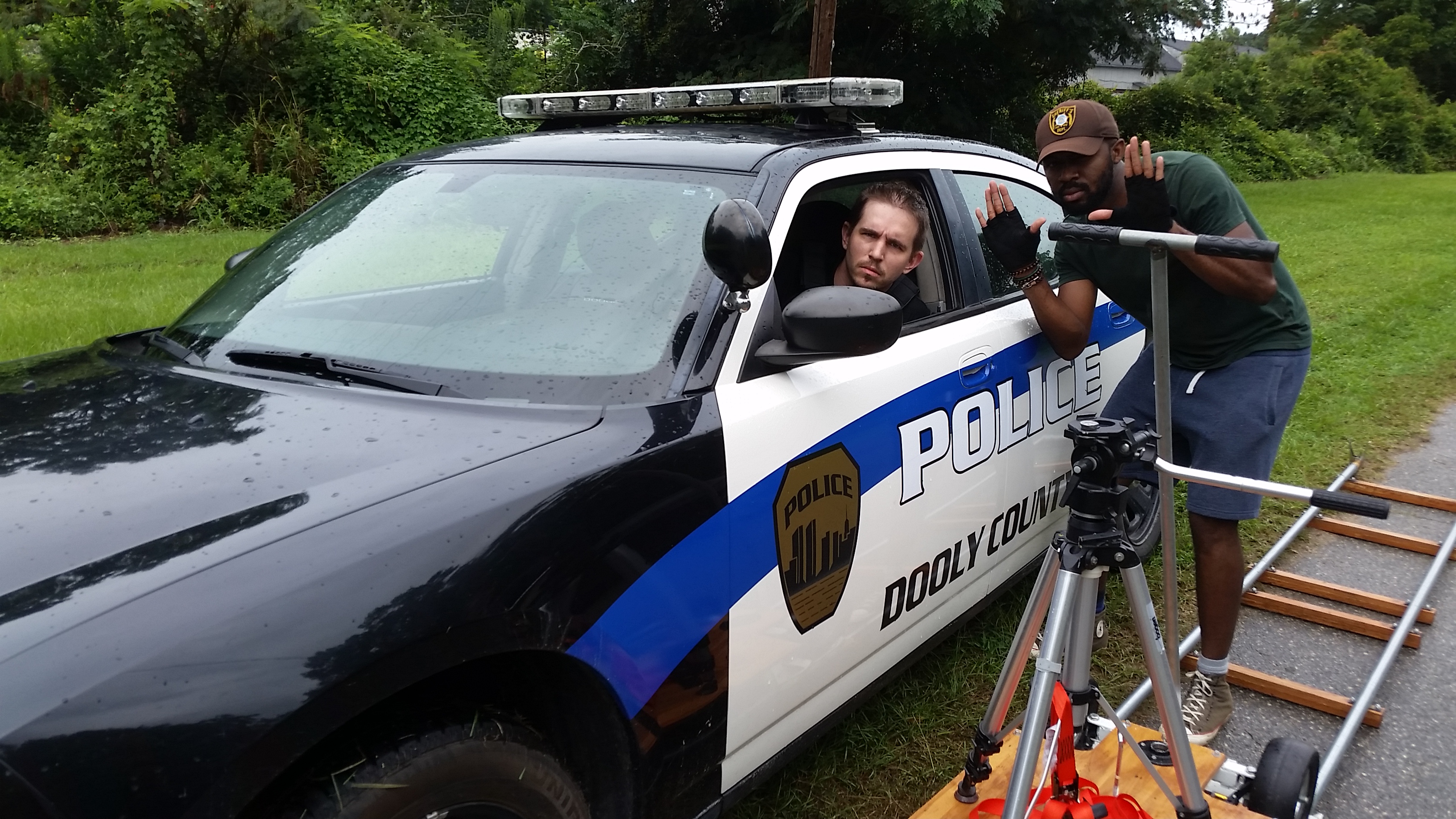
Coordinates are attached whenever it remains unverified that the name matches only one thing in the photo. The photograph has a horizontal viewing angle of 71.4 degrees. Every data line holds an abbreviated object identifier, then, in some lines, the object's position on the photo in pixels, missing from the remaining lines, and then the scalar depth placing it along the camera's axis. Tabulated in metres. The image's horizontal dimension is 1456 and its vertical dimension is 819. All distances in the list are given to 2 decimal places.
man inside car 2.93
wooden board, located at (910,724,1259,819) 2.34
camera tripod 1.79
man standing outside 2.81
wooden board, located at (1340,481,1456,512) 4.61
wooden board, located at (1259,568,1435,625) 3.65
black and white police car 1.33
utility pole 10.14
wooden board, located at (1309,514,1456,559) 4.18
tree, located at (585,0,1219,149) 16.72
